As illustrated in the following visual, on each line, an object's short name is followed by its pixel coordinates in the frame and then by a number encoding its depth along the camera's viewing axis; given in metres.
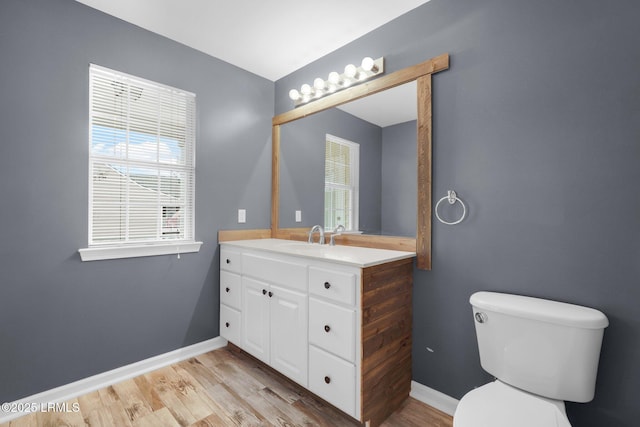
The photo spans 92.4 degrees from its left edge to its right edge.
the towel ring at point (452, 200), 1.63
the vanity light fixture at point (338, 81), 1.96
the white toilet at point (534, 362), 1.09
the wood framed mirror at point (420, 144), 1.73
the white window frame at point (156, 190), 1.89
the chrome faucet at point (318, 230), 2.31
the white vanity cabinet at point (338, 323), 1.49
